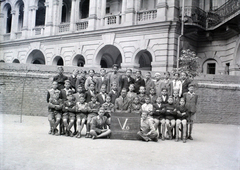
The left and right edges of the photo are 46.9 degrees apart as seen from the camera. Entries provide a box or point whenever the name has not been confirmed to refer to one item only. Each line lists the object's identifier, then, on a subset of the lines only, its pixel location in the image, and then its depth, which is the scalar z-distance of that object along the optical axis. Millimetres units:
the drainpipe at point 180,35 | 18728
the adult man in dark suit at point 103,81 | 11617
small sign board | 9164
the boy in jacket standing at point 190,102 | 9930
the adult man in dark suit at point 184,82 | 10906
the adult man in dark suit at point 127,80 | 11352
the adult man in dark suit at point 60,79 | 11352
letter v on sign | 9171
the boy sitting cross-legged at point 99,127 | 9101
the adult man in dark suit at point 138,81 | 11172
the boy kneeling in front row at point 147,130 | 9047
